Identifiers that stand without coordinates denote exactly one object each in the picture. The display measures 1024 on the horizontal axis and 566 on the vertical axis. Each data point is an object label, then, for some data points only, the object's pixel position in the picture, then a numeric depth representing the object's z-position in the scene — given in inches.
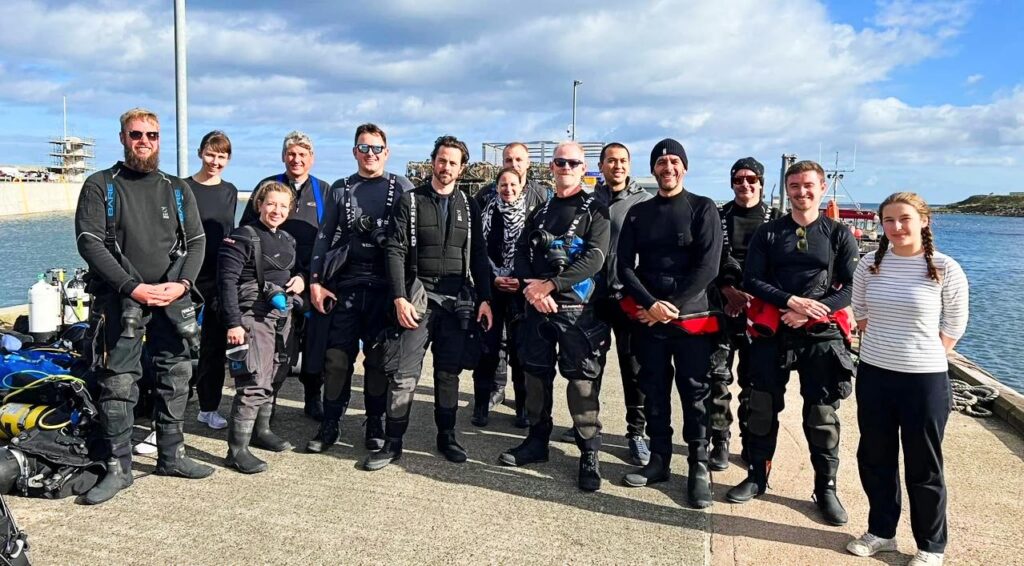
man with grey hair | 183.8
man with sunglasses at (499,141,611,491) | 160.6
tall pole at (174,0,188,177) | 221.5
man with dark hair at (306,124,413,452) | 174.4
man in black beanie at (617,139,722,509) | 153.3
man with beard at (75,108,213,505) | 144.1
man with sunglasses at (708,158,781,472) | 169.2
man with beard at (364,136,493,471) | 168.7
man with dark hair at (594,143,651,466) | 170.1
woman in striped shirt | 121.6
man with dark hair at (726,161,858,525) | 143.5
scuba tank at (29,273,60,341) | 236.7
